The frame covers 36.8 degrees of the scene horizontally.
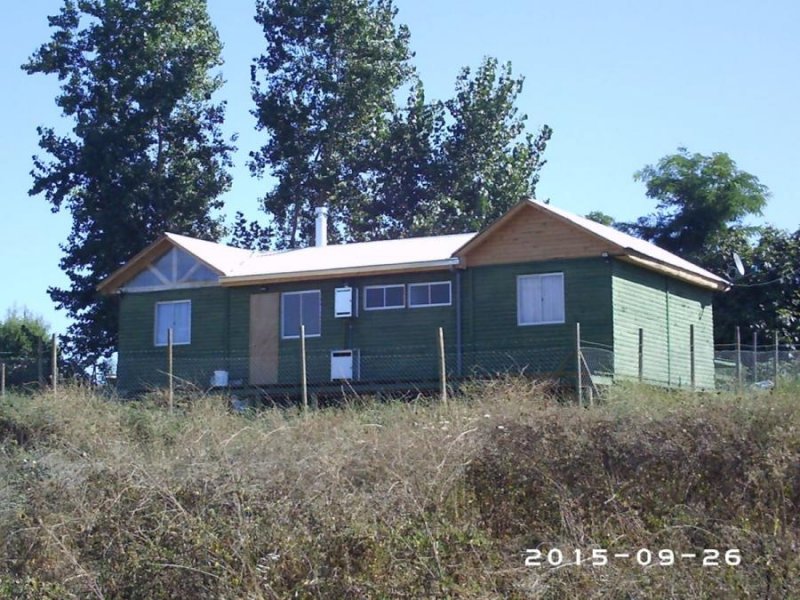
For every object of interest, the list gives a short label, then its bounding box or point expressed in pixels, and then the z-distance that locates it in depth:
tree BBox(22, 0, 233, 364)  35.19
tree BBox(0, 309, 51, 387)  25.67
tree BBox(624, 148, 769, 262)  41.88
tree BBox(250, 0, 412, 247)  38.47
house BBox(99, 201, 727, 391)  23.05
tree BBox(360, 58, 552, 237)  39.69
